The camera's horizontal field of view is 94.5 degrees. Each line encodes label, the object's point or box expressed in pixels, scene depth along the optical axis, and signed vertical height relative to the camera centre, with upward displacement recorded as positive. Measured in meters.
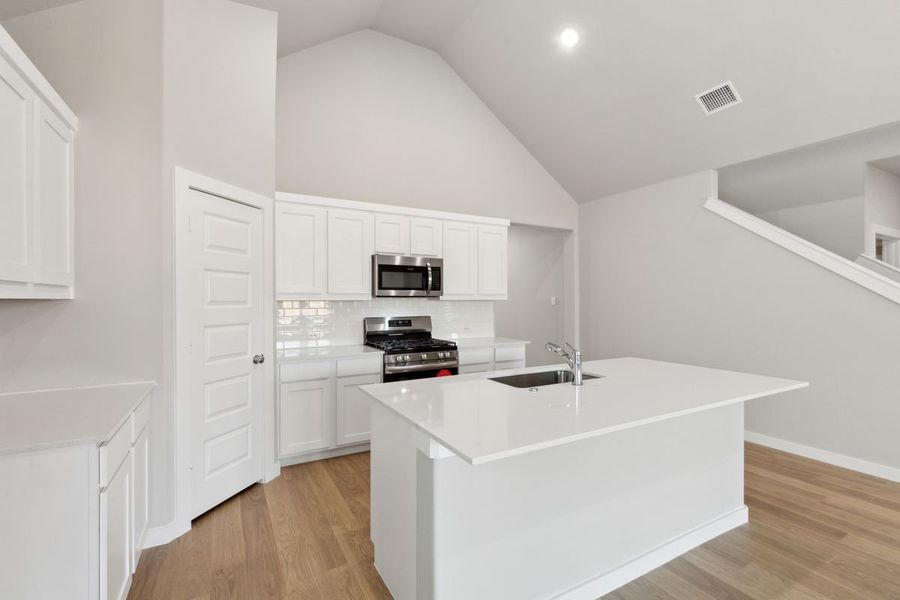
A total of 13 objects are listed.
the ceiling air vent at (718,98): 3.58 +1.78
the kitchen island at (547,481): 1.55 -0.82
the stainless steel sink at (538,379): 2.42 -0.47
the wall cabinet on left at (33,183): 1.61 +0.52
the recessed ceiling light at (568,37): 3.88 +2.48
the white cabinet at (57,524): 1.39 -0.77
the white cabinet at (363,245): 3.57 +0.54
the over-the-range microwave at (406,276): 3.97 +0.24
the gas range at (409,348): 3.70 -0.45
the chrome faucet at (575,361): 2.21 -0.33
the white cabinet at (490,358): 4.23 -0.62
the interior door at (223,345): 2.52 -0.30
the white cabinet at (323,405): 3.30 -0.87
